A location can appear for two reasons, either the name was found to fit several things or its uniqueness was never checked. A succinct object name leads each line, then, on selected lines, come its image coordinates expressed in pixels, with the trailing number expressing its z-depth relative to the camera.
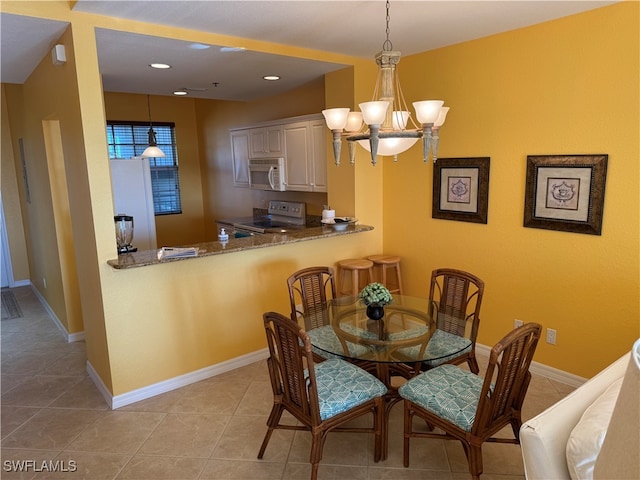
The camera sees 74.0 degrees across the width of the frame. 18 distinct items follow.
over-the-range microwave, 4.99
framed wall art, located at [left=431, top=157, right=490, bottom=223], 3.43
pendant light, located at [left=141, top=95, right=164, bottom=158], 5.01
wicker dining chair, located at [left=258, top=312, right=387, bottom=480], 2.03
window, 6.25
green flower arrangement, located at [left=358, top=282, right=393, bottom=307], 2.55
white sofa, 1.35
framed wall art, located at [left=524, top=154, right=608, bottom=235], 2.79
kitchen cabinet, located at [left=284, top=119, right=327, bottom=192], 4.41
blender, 3.59
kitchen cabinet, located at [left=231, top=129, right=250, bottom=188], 5.63
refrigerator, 4.43
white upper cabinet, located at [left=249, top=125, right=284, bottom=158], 4.99
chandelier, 2.02
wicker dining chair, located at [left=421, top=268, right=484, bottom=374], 2.40
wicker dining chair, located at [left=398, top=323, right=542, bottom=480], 1.87
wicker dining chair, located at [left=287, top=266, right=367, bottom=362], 2.39
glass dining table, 2.28
